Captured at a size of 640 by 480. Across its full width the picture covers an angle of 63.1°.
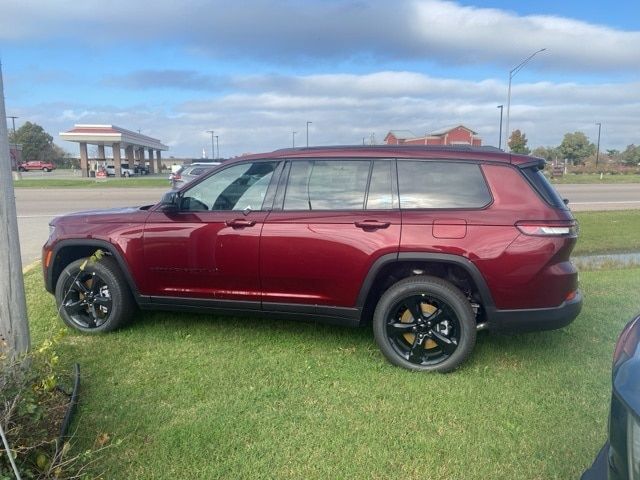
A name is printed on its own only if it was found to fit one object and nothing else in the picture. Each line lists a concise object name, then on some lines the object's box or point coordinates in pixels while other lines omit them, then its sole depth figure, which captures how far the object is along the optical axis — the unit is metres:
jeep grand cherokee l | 3.80
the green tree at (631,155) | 85.09
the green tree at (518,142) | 59.15
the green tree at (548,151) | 88.29
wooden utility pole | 3.16
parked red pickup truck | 68.88
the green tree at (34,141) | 83.62
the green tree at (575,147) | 83.44
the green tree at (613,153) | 95.25
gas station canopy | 48.06
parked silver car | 18.93
